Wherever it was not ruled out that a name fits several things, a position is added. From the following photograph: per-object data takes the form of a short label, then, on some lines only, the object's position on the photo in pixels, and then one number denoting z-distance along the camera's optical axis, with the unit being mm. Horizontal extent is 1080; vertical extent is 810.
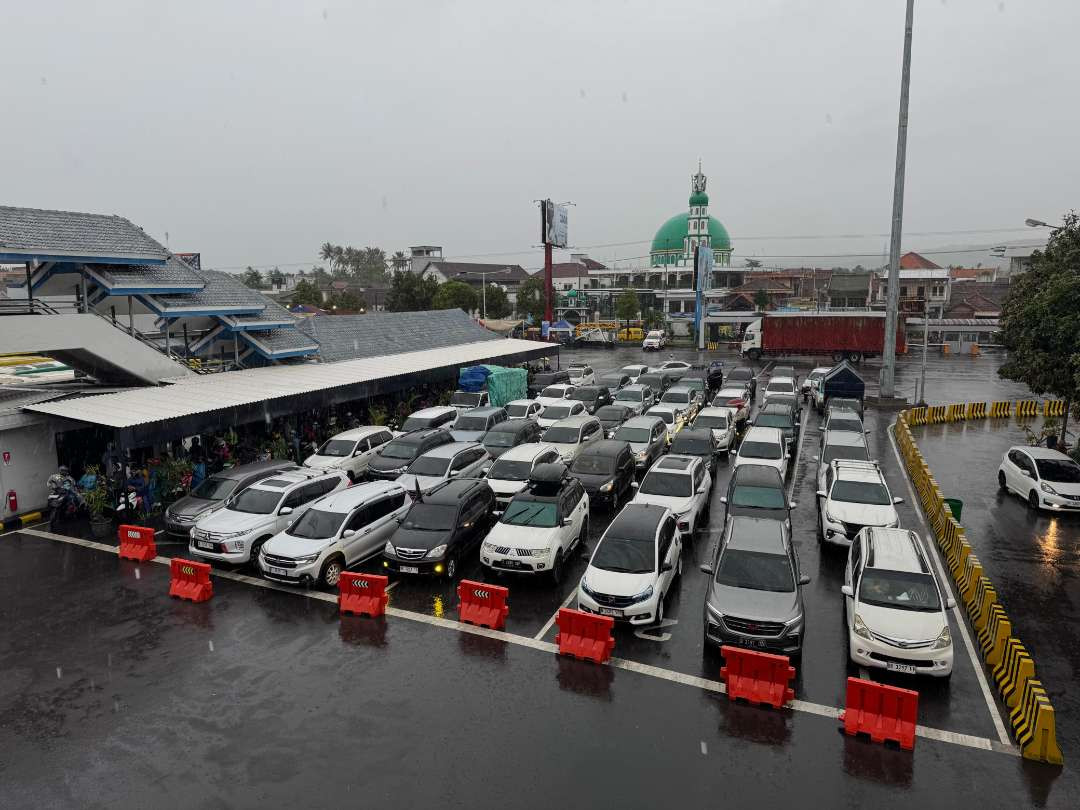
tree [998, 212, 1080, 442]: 19328
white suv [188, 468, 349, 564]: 14406
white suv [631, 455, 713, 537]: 15727
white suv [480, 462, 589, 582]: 13453
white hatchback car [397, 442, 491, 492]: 17984
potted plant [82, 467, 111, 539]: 17156
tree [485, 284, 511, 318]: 81394
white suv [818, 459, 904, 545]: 15070
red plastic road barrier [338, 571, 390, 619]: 12570
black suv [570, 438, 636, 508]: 18000
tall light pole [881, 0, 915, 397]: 32219
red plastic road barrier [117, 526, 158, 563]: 15305
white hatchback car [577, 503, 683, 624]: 11664
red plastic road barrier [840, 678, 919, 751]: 8883
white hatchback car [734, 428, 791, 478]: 19734
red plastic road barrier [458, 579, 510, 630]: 12094
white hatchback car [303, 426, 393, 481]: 20547
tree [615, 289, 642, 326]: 82688
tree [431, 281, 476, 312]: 72750
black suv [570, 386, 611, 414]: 29728
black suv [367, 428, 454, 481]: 19616
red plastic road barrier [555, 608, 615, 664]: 10914
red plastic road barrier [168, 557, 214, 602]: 13328
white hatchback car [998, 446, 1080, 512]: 18016
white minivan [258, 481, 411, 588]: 13500
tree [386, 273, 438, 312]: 67938
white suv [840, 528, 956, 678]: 10070
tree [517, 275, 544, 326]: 83875
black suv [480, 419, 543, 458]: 21641
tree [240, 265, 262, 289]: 119062
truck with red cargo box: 52125
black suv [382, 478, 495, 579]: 13781
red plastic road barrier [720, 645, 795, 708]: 9742
